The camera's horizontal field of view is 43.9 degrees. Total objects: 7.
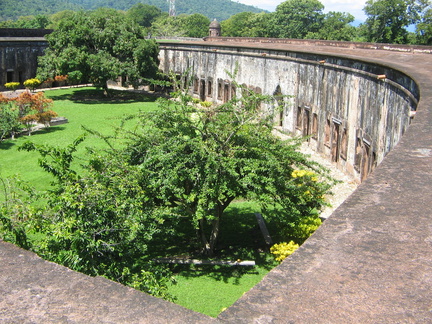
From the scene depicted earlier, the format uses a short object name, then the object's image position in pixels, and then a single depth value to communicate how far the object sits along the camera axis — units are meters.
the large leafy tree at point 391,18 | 44.88
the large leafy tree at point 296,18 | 69.44
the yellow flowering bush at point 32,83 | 29.73
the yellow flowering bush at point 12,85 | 29.39
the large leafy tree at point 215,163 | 8.57
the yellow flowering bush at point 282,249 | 9.05
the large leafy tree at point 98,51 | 26.80
